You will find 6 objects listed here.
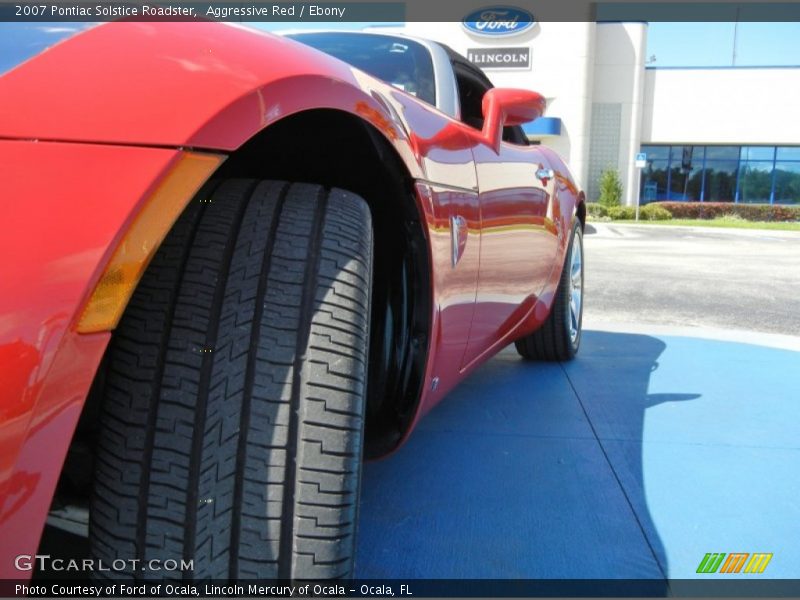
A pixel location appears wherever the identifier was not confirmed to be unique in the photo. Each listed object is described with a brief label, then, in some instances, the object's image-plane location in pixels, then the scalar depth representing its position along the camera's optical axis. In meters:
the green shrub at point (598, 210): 26.42
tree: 27.27
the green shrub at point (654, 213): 26.41
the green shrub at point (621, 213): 26.12
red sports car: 0.84
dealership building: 27.05
